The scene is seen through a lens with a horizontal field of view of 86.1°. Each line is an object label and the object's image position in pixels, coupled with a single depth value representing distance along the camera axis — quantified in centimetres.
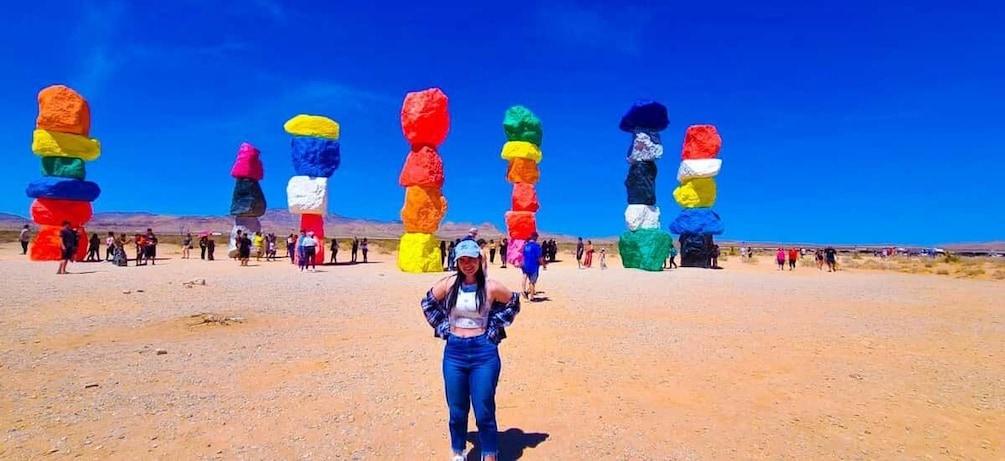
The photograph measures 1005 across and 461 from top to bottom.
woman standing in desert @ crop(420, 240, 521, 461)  332
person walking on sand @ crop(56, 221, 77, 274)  1371
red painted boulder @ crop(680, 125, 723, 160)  2266
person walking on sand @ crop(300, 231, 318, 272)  1738
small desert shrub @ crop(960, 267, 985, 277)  2309
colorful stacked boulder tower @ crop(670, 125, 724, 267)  2259
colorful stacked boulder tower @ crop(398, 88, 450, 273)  1784
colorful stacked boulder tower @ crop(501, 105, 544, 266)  2323
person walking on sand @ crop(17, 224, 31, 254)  2288
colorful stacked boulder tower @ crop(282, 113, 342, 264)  2016
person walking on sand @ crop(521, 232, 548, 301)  1088
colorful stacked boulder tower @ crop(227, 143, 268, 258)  2356
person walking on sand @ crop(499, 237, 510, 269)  2278
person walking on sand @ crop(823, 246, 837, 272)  2409
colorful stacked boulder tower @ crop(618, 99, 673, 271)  2091
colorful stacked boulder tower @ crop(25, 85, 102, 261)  1797
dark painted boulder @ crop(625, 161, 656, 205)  2184
